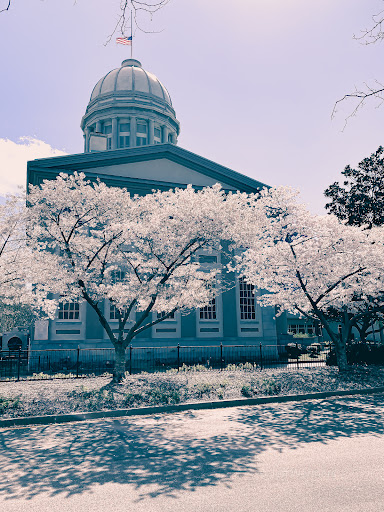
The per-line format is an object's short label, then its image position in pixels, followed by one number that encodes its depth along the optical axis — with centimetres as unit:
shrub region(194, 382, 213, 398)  1306
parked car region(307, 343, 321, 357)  3142
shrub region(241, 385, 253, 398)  1310
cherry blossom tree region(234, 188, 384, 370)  1742
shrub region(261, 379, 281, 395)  1351
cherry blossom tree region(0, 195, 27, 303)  1678
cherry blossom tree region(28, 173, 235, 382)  1483
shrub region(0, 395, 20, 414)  1070
